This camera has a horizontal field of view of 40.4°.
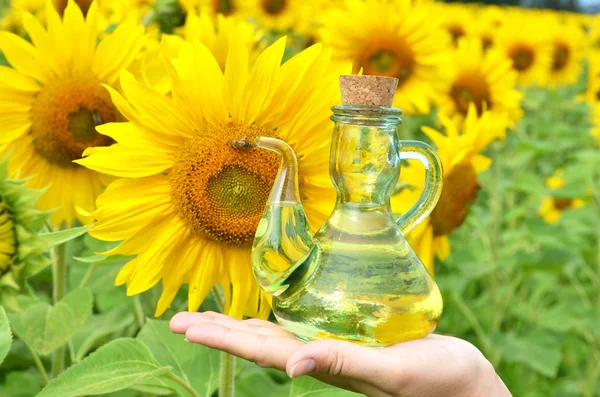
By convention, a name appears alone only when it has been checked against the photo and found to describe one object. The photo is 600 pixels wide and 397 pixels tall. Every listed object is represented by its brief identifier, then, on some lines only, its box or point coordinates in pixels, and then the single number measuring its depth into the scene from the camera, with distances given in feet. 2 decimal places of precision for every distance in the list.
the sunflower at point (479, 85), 7.48
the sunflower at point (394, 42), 7.14
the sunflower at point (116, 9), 5.42
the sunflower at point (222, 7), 8.55
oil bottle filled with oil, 2.48
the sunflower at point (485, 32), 10.80
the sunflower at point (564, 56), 12.60
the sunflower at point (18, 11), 7.42
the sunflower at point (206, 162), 3.01
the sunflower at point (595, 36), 14.84
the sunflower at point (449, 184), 4.37
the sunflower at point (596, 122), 8.45
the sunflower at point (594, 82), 10.46
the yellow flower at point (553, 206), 10.77
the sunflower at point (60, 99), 3.80
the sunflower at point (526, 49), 10.58
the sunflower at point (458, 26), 11.06
